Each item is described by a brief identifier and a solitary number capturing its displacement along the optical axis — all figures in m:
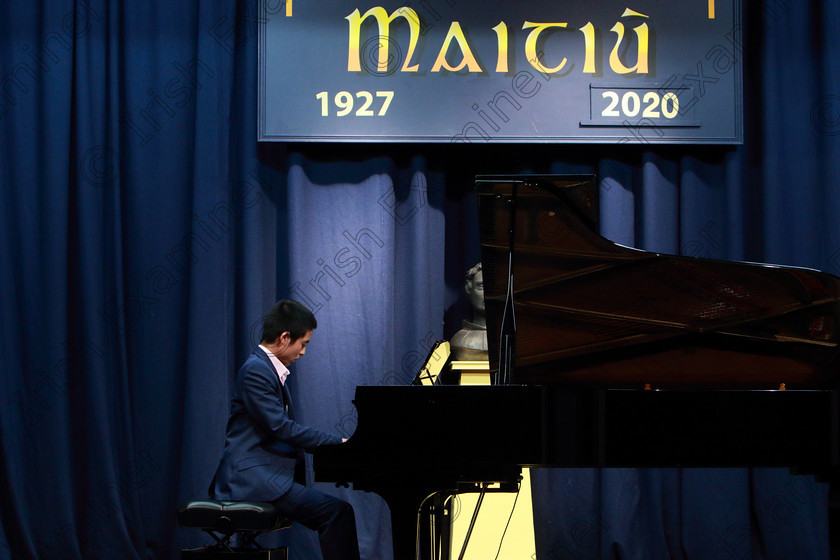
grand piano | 5.16
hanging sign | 8.81
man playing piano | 6.32
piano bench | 6.12
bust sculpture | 8.16
